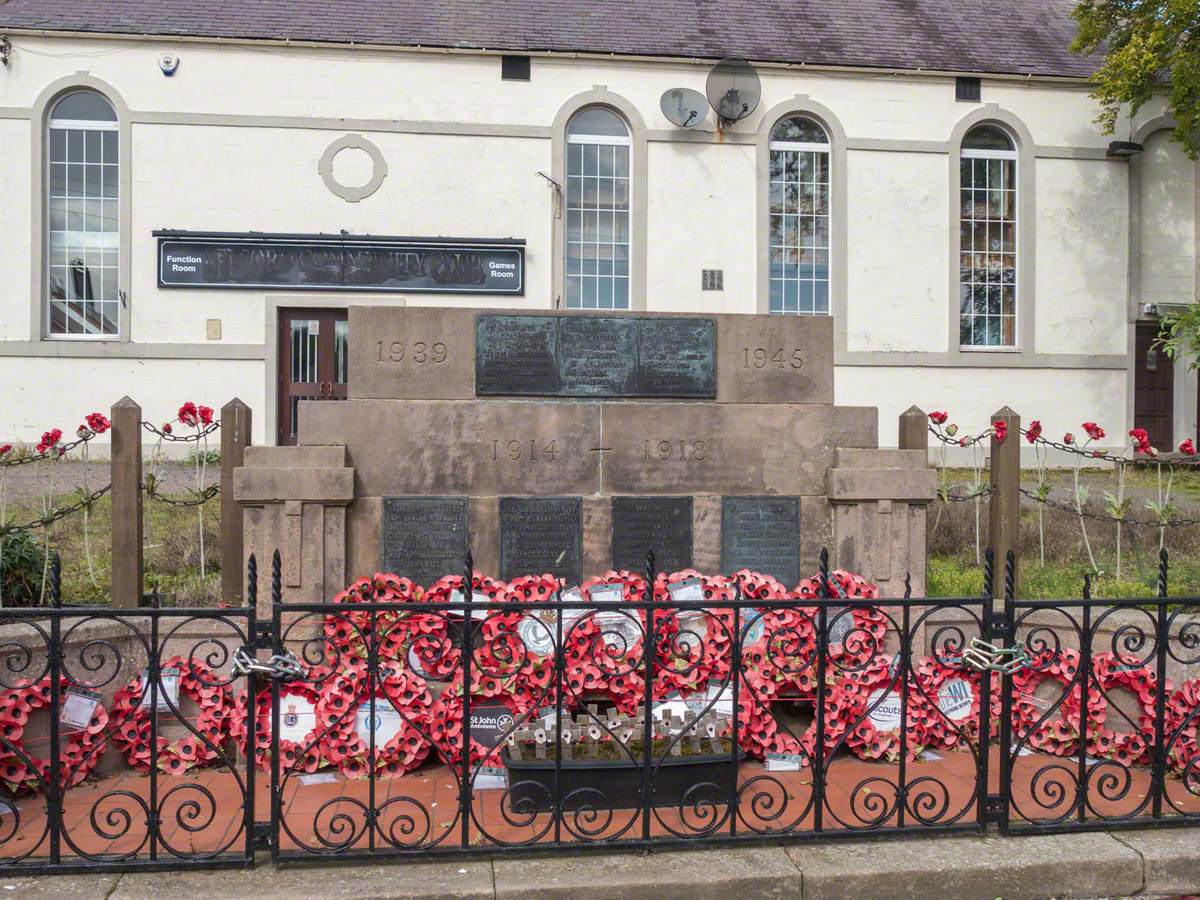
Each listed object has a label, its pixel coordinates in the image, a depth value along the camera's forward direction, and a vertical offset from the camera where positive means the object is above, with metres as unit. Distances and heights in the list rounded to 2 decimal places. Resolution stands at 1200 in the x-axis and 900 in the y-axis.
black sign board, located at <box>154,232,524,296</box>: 15.48 +3.00
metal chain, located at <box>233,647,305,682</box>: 3.62 -0.82
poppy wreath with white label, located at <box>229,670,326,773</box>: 4.91 -1.41
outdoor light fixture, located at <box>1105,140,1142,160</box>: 17.05 +5.28
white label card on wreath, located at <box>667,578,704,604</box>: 5.77 -0.84
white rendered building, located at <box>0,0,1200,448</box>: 15.43 +4.25
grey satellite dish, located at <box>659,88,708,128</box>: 16.38 +5.76
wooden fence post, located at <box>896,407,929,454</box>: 6.91 +0.14
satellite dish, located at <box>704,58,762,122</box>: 16.44 +6.09
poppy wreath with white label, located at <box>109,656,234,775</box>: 4.89 -1.43
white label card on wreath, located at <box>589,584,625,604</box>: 5.51 -0.82
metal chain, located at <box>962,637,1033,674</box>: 3.91 -0.84
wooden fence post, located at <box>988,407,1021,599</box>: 7.16 -0.33
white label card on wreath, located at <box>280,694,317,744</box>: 5.09 -1.41
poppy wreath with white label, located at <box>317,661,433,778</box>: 4.88 -1.43
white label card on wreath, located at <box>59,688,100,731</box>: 4.62 -1.25
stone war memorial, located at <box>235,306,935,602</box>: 5.96 -0.02
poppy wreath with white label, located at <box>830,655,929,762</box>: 5.09 -1.41
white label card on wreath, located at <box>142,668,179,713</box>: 5.01 -1.24
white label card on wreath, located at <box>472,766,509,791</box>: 4.72 -1.62
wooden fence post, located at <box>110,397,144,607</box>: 5.90 -0.35
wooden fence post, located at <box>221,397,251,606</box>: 6.04 -0.37
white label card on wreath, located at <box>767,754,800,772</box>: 4.95 -1.60
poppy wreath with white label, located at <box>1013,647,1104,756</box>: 5.16 -1.39
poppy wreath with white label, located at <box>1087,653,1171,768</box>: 4.99 -1.39
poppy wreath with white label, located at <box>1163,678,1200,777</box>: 4.71 -1.41
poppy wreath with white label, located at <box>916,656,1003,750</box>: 5.21 -1.40
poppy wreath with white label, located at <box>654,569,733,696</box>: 5.01 -1.09
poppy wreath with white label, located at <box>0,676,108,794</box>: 4.38 -1.39
